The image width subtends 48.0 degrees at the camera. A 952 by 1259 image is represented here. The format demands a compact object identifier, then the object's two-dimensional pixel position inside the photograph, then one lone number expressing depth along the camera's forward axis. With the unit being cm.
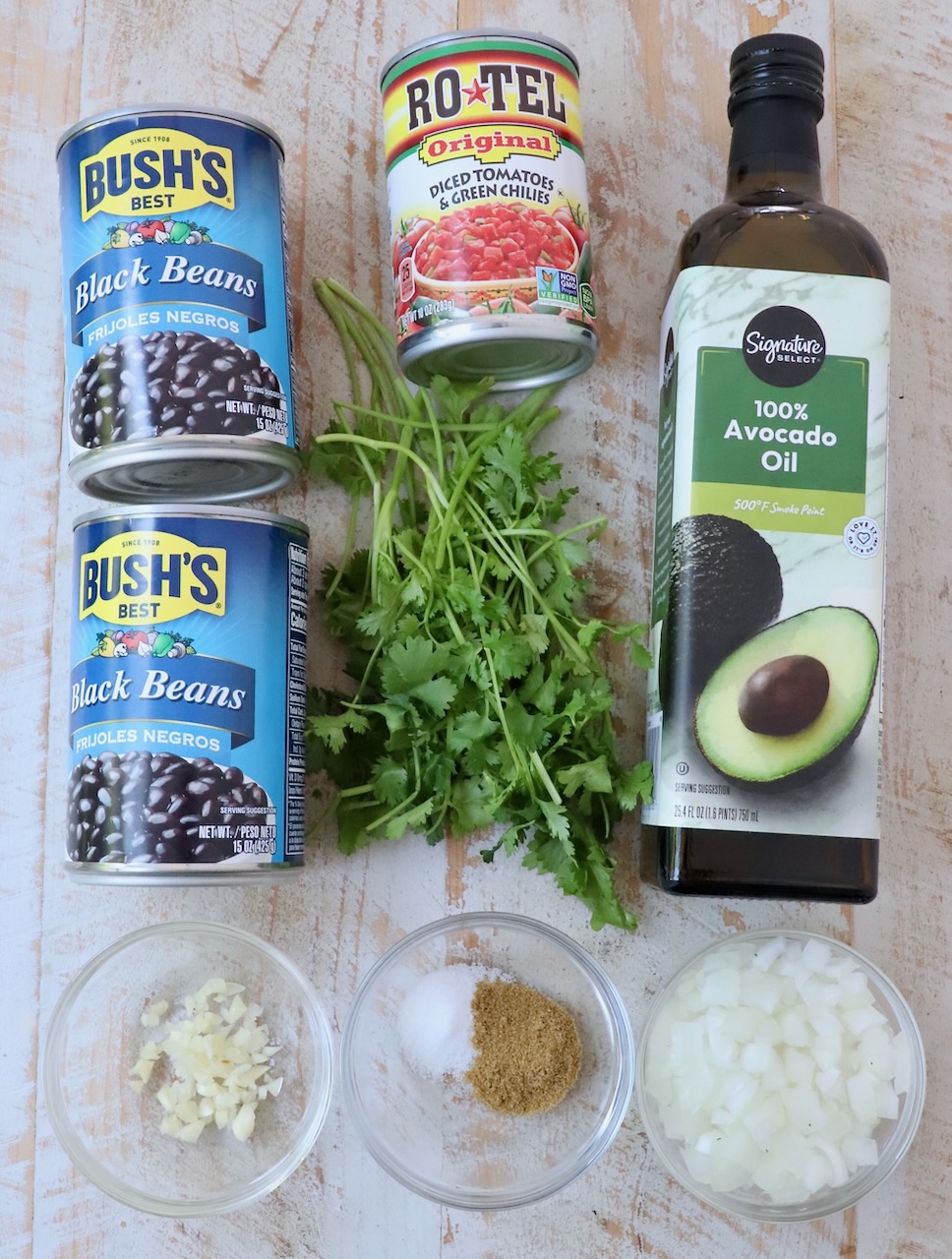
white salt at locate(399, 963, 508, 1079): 37
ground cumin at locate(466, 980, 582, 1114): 36
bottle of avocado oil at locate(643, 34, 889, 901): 34
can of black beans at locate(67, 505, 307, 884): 32
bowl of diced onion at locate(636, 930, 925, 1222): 35
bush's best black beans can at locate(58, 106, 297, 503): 33
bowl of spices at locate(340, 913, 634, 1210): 37
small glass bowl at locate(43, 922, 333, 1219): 37
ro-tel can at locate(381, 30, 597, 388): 34
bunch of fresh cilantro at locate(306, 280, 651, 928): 34
